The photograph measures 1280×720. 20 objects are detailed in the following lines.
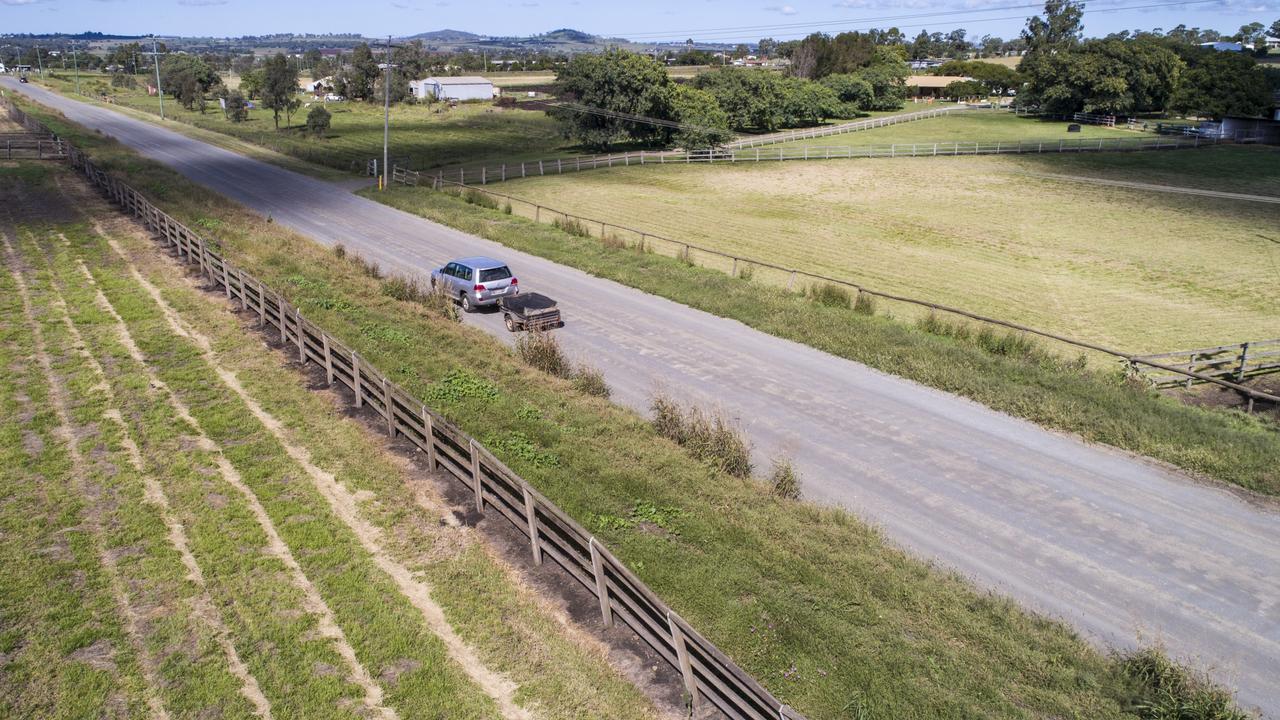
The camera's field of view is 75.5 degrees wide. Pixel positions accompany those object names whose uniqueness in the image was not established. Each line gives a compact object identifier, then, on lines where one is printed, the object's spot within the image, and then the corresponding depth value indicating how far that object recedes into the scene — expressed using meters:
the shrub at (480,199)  47.44
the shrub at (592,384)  20.30
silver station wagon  27.27
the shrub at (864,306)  28.19
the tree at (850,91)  113.06
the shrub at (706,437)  16.45
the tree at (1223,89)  92.00
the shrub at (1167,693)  9.84
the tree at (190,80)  112.41
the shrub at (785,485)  15.62
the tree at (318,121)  86.06
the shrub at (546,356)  21.58
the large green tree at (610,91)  72.44
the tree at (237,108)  97.12
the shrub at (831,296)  28.92
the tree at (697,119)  75.06
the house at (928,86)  151.50
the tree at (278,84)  89.81
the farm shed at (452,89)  135.75
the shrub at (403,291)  27.48
